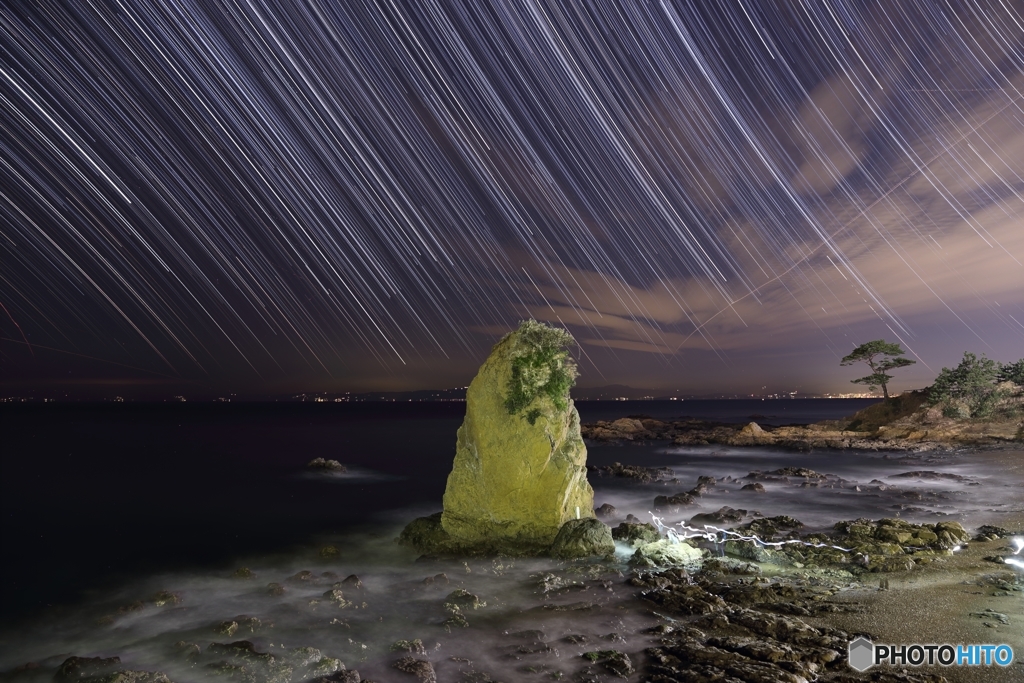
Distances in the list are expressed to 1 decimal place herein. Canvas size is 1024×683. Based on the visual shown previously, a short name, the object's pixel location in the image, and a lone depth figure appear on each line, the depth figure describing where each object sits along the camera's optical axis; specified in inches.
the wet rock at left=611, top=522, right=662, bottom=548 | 680.4
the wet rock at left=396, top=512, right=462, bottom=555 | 698.9
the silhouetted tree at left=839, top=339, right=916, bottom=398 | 2412.6
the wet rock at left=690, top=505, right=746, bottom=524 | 845.2
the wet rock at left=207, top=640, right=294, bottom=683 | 398.6
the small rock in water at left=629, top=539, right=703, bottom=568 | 598.3
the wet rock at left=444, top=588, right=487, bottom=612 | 511.8
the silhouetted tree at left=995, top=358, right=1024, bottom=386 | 1927.9
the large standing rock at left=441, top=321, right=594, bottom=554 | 687.7
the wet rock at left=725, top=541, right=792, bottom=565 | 603.8
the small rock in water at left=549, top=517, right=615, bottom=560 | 629.0
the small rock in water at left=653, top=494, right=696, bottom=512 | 1027.8
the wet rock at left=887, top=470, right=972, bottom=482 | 1179.3
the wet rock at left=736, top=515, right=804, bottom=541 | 732.0
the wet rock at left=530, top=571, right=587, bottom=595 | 541.6
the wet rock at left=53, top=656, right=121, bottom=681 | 420.8
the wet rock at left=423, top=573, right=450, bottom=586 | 582.7
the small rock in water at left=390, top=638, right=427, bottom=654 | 429.7
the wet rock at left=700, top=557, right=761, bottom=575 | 567.5
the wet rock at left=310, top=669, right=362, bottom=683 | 381.7
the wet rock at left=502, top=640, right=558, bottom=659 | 410.9
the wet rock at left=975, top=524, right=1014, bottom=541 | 654.5
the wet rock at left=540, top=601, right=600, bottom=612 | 486.8
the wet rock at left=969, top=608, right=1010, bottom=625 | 416.6
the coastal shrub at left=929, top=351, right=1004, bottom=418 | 1924.2
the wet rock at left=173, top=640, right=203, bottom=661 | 439.5
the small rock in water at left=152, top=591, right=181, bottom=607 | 575.8
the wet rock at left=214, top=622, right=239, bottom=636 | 478.0
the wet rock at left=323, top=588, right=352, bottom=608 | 543.2
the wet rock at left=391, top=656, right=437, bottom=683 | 389.2
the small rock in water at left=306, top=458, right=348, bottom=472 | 1739.3
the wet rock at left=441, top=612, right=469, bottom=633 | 474.0
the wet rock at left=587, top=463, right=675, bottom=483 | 1482.7
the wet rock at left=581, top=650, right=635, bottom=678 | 371.2
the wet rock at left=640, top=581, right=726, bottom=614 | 459.4
